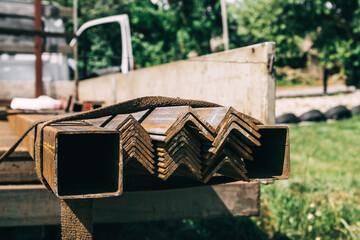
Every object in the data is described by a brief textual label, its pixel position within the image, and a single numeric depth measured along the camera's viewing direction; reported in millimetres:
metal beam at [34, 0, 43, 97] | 5949
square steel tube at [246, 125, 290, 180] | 1790
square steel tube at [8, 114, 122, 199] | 1445
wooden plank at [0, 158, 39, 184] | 2289
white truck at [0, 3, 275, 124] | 2566
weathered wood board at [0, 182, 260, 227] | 2266
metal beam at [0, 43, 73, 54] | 6306
